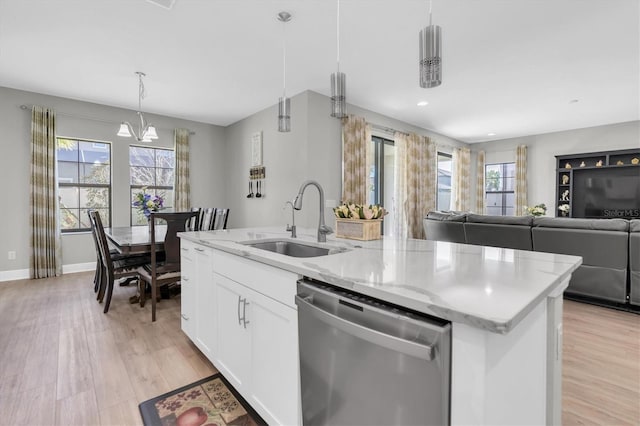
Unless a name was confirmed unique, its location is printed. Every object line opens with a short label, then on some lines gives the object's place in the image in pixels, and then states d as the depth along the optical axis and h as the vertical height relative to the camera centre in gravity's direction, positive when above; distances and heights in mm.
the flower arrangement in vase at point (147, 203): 3561 +59
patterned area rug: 1586 -1103
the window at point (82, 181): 4734 +430
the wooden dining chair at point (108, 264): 2961 -596
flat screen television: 5918 +338
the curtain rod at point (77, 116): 4285 +1411
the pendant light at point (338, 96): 2035 +762
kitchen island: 736 -346
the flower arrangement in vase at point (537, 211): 5538 -35
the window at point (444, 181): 7184 +666
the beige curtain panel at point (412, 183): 5902 +505
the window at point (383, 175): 5648 +644
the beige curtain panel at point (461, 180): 7395 +723
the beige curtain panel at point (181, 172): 5579 +673
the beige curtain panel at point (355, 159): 4805 +803
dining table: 2795 -317
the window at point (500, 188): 7605 +541
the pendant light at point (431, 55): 1467 +748
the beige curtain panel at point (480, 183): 7901 +677
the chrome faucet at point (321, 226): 1888 -113
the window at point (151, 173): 5285 +642
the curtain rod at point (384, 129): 5393 +1473
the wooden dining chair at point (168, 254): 2803 -435
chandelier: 3764 +955
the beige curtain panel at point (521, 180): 7215 +693
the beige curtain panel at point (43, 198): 4312 +139
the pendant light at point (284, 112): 2371 +752
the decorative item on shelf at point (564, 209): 6551 +3
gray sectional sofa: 2986 -388
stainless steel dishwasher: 783 -465
